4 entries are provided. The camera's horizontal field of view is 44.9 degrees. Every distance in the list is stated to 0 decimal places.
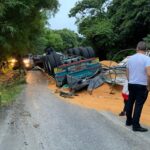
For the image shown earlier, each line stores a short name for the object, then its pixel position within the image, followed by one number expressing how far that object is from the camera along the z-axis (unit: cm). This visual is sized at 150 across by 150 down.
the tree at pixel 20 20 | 825
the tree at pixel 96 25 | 1616
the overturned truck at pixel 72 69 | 750
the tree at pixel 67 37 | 4672
